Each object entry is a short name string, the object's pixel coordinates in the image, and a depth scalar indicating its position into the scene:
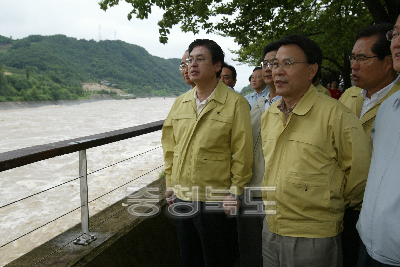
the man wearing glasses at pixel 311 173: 1.33
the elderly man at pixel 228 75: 3.44
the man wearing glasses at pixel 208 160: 1.75
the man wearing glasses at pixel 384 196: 0.97
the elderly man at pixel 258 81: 3.13
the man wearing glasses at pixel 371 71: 1.77
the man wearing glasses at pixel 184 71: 2.68
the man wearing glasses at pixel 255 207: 1.90
